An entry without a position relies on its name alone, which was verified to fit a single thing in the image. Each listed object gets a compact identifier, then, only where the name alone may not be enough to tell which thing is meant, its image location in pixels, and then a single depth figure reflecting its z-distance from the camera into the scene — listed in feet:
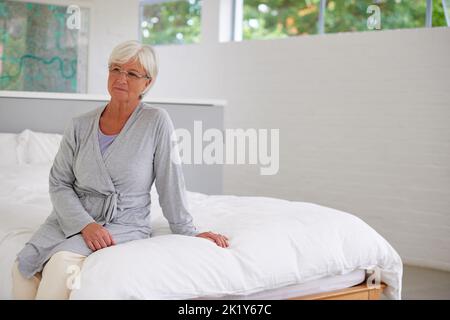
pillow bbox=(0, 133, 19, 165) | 12.57
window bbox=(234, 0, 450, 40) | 16.19
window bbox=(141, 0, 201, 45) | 22.04
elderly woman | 7.38
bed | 6.43
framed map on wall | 18.40
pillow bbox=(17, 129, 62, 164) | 12.88
